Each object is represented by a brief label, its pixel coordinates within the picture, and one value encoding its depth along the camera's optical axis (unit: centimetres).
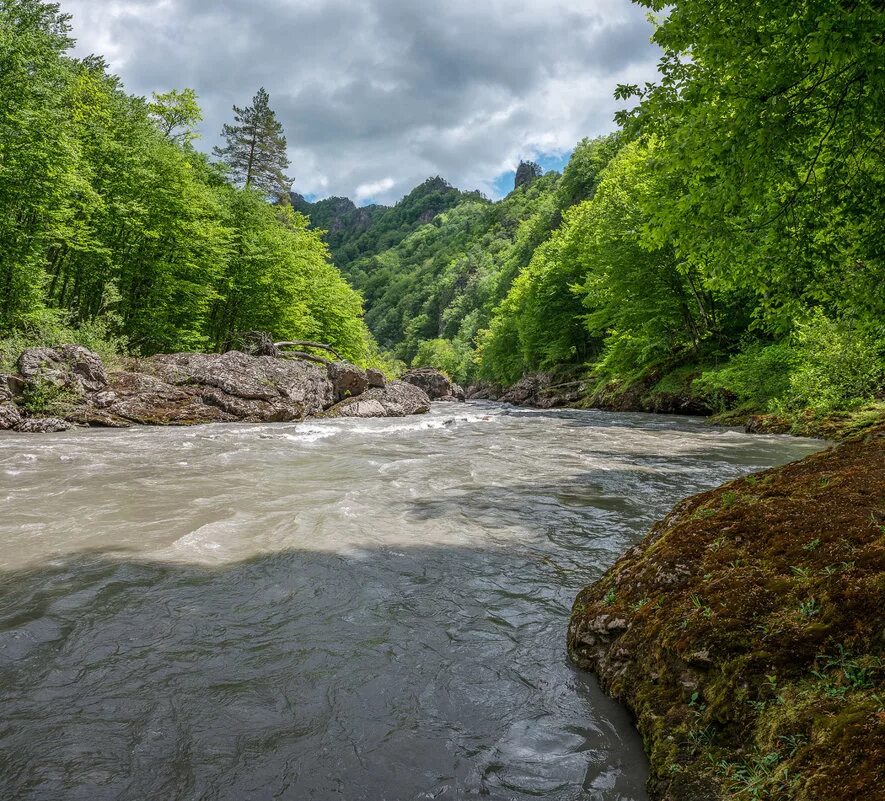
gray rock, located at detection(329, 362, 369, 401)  2277
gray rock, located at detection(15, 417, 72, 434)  1268
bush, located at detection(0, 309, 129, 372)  1608
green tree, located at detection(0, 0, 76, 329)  1541
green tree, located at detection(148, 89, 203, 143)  2859
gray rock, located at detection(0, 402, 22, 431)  1280
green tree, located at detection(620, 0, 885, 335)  496
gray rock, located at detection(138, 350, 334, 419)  1761
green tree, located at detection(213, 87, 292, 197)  3919
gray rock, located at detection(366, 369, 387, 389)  2414
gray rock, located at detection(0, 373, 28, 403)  1330
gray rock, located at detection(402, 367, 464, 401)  4622
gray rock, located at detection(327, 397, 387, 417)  2084
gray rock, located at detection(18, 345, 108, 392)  1383
